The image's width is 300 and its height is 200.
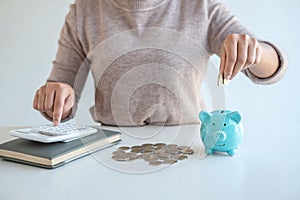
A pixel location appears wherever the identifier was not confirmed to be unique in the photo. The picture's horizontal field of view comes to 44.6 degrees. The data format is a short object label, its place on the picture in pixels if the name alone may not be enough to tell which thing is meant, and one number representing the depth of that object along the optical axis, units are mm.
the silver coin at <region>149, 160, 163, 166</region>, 557
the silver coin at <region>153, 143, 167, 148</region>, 653
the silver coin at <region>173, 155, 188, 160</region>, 584
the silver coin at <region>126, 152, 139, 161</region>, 590
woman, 855
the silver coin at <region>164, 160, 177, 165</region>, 562
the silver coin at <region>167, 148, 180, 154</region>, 617
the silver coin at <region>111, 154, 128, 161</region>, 588
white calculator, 605
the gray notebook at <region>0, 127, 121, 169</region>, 554
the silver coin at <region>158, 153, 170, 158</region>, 593
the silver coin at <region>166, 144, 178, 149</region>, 647
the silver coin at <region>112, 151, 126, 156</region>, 622
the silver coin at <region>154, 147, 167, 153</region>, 622
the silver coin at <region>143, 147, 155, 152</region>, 630
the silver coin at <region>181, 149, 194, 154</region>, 615
